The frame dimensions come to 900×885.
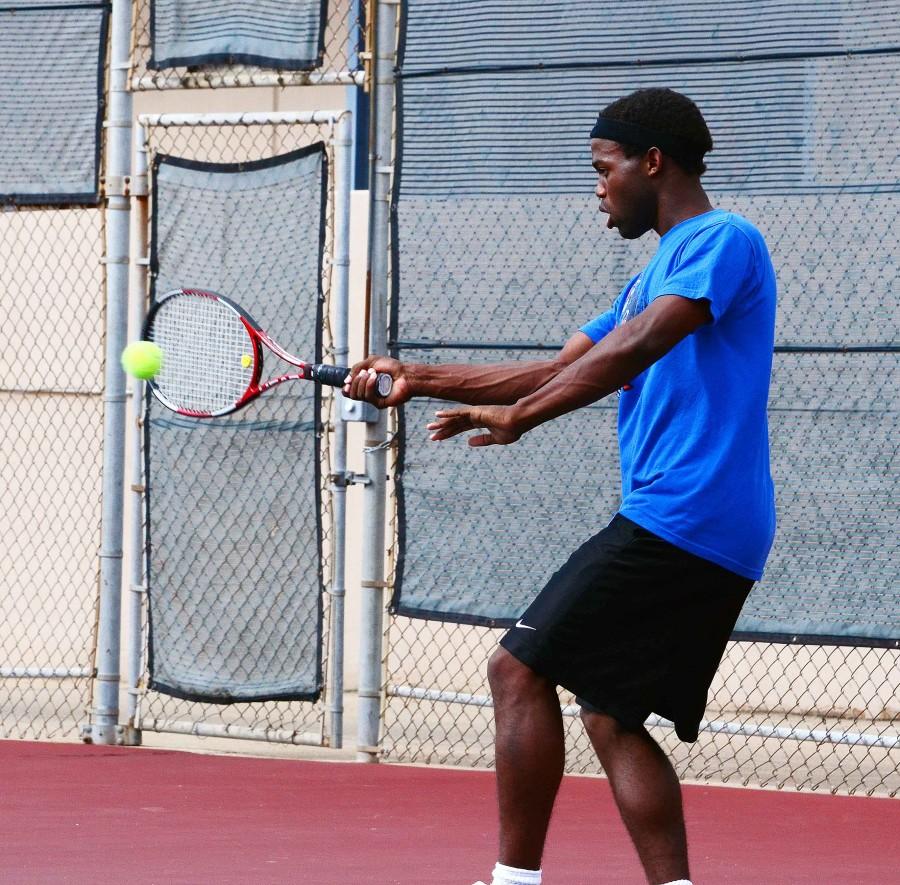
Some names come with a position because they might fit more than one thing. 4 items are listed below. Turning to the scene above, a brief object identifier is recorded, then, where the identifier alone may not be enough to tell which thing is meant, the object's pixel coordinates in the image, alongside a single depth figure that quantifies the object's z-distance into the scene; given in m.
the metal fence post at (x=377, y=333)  14.10
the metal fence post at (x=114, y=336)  14.84
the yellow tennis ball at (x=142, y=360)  10.83
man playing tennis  7.73
